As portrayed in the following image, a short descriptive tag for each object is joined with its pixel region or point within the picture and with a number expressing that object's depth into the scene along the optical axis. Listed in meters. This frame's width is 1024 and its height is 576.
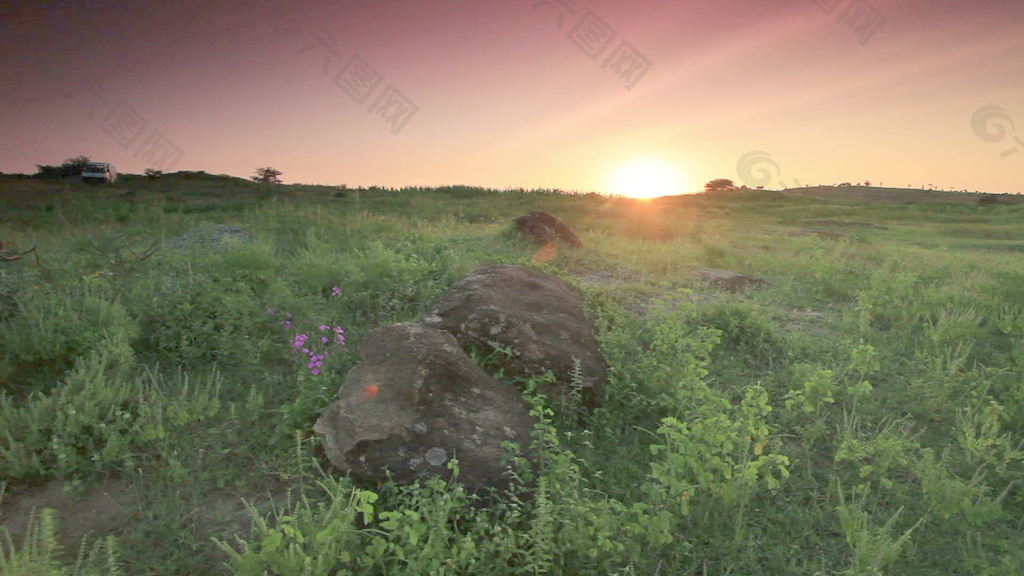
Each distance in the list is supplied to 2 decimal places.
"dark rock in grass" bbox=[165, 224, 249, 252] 8.93
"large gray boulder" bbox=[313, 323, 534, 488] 3.57
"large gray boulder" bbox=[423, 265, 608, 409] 4.83
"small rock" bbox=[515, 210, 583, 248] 11.95
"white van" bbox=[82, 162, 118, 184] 31.16
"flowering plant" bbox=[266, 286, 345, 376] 5.00
